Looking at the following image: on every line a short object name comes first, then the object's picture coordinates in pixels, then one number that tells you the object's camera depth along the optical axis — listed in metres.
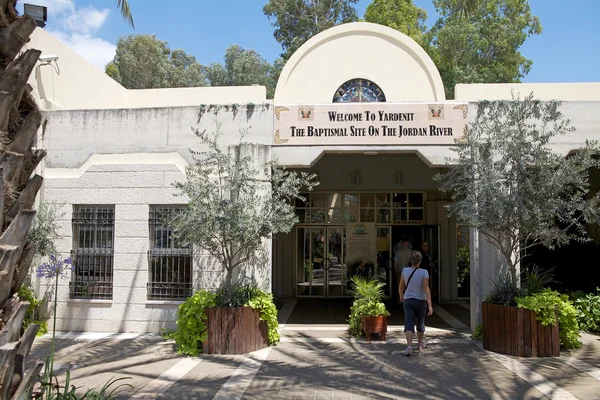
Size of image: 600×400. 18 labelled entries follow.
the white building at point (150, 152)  10.17
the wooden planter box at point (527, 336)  8.37
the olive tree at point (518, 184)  8.34
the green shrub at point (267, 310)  8.84
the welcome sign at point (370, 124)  10.16
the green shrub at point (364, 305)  9.70
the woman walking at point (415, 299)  8.51
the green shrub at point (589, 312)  10.34
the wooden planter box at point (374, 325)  9.60
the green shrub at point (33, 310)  9.99
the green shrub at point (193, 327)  8.58
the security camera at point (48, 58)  10.77
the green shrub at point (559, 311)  8.28
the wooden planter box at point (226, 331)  8.52
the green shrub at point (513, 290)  8.78
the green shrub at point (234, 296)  8.73
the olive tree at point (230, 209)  8.44
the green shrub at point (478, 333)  9.64
